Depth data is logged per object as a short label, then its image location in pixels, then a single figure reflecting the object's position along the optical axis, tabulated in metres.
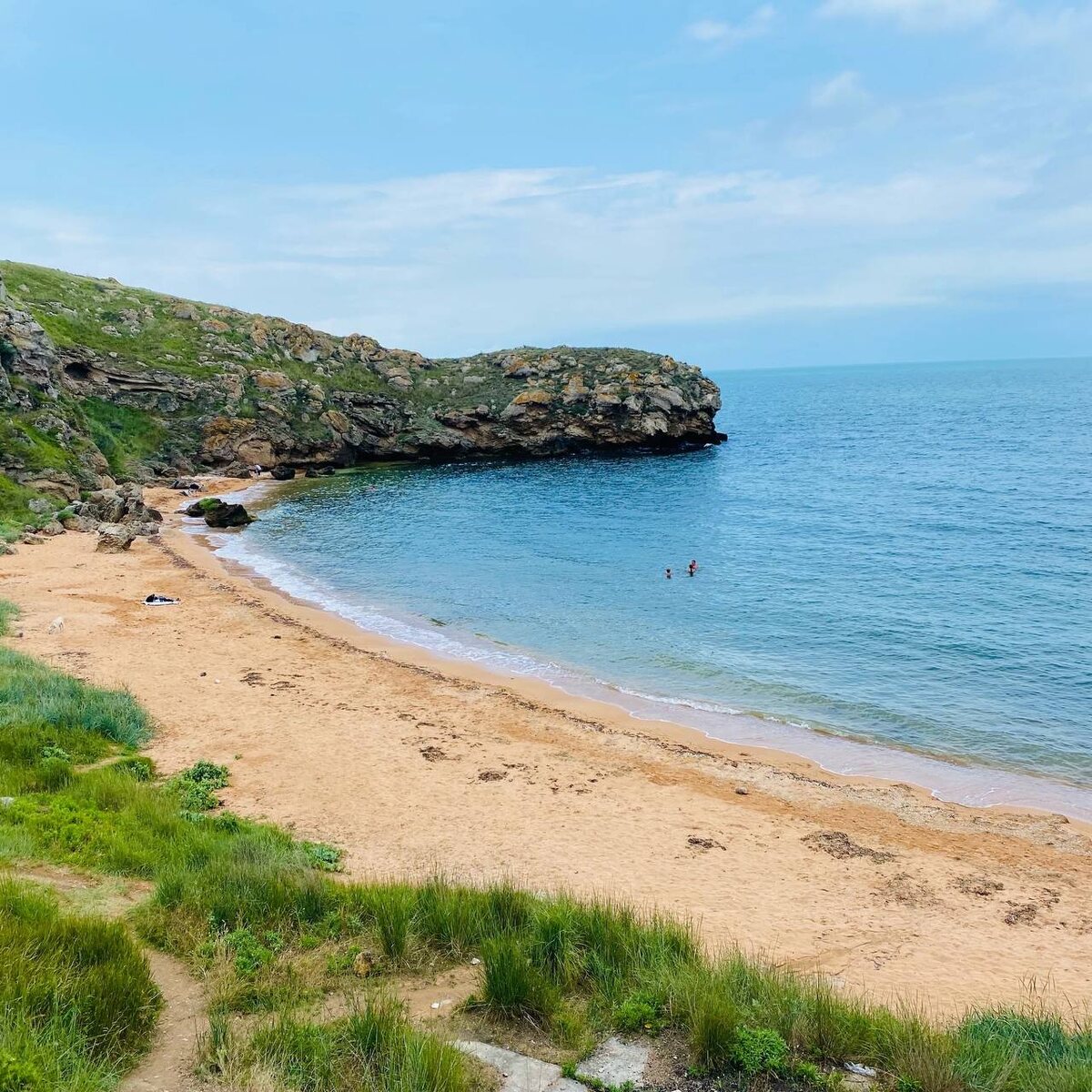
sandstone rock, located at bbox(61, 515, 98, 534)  43.97
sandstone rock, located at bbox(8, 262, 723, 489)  72.56
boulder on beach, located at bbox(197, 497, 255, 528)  51.56
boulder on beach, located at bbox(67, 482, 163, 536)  45.56
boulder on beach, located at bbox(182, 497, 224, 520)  52.33
